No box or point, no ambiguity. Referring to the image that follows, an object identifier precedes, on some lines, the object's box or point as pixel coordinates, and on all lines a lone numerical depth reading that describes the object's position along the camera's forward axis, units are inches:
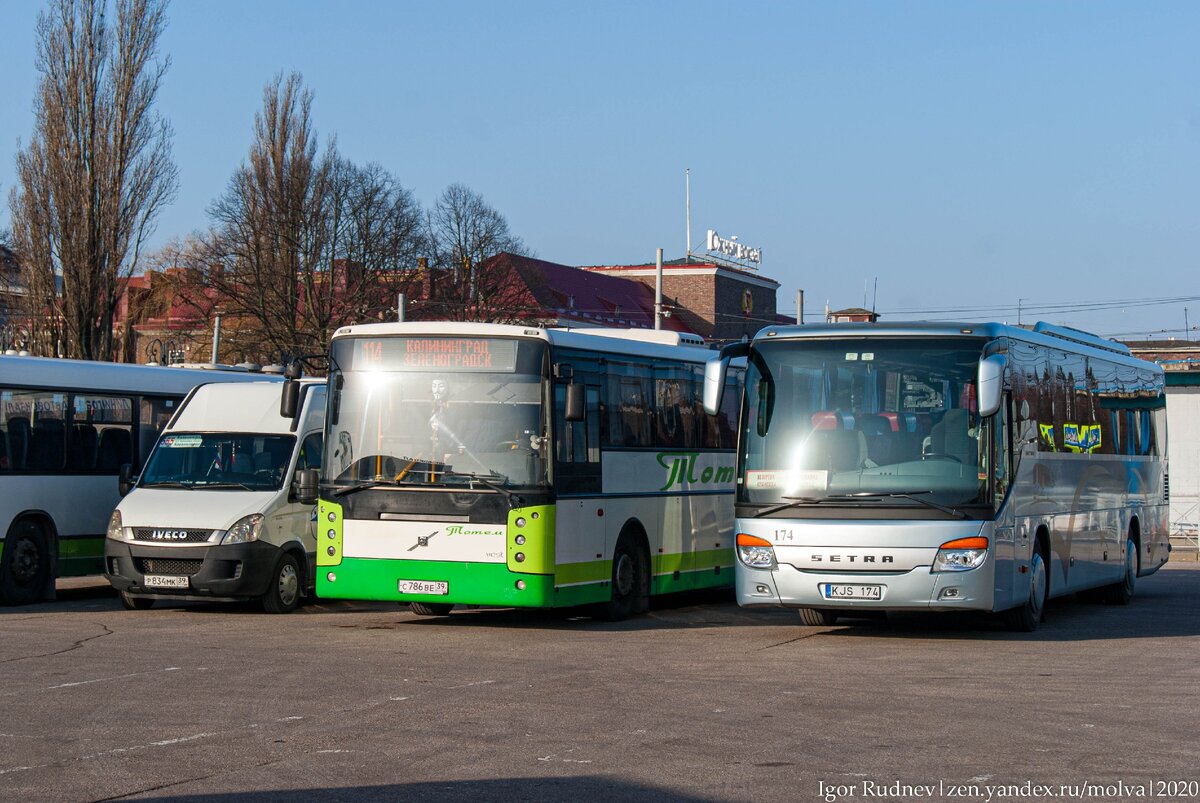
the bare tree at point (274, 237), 2393.0
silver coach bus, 587.2
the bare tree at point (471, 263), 2652.6
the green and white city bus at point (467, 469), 638.5
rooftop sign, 4148.6
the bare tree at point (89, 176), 1865.2
